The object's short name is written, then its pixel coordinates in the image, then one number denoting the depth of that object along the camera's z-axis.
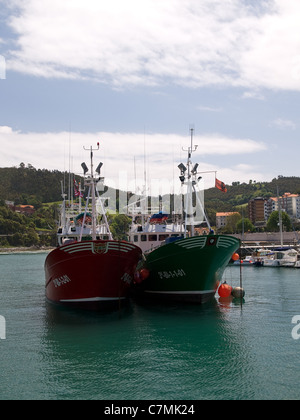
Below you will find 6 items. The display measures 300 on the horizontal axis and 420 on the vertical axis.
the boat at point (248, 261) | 74.22
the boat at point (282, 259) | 68.06
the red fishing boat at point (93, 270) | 23.91
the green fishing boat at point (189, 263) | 25.42
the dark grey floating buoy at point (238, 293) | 32.12
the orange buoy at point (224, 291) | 32.09
